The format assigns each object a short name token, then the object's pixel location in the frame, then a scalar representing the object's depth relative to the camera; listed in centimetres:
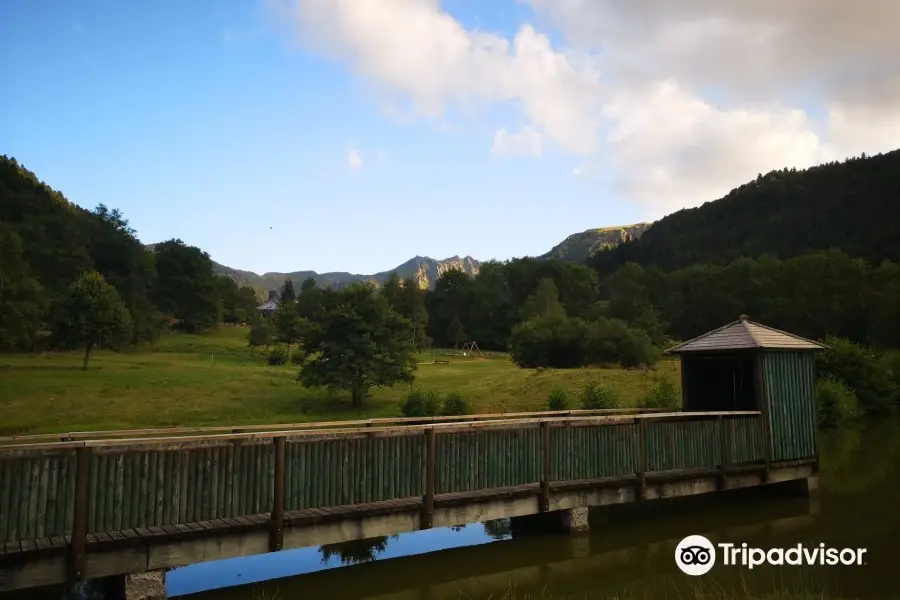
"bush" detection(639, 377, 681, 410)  2995
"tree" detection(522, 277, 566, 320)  9526
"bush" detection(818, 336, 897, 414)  3541
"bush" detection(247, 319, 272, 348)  6512
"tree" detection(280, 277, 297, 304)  16450
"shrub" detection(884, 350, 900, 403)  3744
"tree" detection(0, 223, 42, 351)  4981
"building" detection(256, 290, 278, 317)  12836
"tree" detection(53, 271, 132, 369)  4322
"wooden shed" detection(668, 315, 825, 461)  1638
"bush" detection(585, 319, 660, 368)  4691
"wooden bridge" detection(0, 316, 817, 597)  914
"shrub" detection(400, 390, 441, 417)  3105
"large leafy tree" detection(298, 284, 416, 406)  3447
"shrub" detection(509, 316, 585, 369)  5025
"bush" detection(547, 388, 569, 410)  3085
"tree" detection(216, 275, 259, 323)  9781
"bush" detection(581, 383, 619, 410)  3035
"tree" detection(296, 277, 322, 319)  9955
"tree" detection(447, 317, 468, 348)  9969
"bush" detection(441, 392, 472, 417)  3103
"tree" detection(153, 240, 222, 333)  8550
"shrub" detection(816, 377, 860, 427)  3148
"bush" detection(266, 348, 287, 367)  5484
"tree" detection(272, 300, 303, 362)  6025
